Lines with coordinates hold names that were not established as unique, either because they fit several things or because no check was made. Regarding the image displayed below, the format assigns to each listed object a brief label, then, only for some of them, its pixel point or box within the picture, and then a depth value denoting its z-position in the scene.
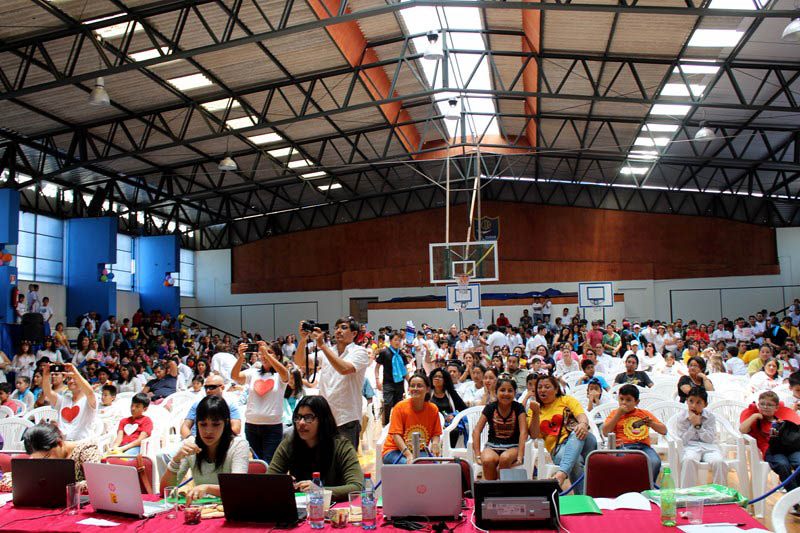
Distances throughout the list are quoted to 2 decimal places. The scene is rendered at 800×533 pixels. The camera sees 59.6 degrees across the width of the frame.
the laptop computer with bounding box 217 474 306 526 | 3.35
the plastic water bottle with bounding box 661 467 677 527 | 3.20
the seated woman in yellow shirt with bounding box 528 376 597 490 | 5.63
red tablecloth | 3.19
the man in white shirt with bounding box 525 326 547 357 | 16.19
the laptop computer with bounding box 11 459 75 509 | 3.76
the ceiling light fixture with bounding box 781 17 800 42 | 8.78
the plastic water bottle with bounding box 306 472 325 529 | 3.33
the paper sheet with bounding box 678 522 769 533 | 3.09
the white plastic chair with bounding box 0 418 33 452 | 7.71
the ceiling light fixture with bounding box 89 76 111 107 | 10.57
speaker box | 15.55
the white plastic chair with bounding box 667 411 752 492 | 5.96
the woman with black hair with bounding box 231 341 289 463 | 6.09
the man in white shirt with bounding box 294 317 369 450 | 5.45
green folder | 3.35
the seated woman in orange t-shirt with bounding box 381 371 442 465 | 5.72
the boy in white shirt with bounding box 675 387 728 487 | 5.96
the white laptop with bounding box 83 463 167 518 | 3.56
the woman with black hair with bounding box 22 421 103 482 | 4.50
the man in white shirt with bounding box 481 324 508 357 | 16.81
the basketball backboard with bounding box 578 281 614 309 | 20.66
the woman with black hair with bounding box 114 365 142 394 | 11.65
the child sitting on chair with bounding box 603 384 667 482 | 5.68
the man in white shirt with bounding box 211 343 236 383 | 9.29
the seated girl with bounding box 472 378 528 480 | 5.73
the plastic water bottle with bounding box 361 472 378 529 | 3.30
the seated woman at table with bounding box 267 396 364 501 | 4.04
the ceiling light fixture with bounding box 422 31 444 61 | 11.88
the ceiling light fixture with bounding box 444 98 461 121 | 15.52
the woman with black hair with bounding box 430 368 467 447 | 7.47
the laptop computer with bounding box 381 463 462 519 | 3.33
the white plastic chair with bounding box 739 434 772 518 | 5.70
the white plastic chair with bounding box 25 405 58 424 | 8.25
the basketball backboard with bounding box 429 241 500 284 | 21.41
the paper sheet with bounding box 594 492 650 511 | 3.46
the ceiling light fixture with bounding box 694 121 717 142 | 14.39
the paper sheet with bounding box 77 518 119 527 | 3.48
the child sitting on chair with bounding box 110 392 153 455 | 6.74
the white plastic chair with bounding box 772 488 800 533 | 3.53
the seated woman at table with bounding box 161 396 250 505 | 4.02
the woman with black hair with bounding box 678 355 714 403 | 7.70
